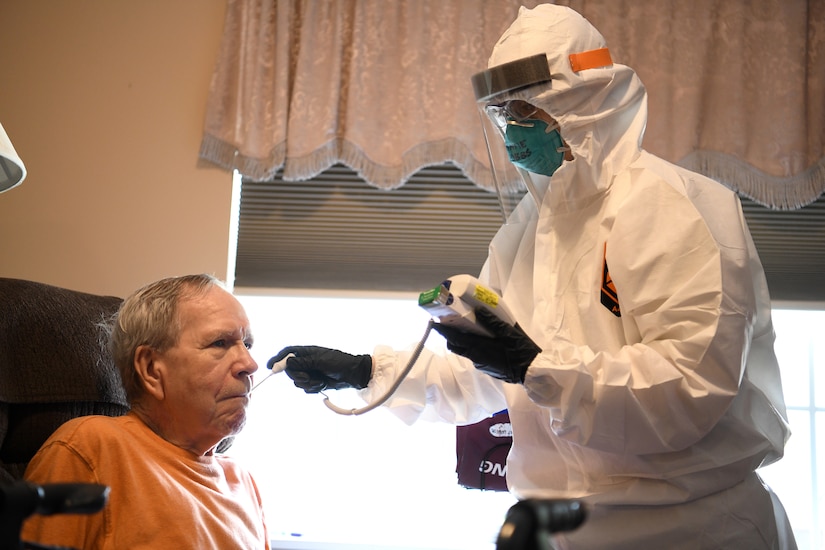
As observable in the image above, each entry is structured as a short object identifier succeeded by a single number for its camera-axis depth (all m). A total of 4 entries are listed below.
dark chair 1.65
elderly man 1.50
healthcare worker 1.49
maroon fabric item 2.25
